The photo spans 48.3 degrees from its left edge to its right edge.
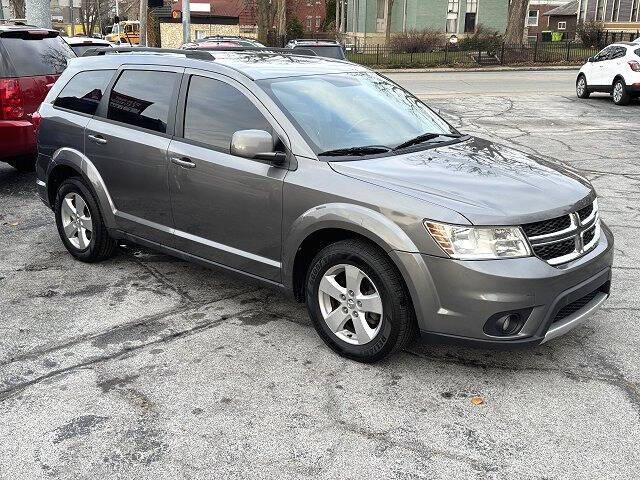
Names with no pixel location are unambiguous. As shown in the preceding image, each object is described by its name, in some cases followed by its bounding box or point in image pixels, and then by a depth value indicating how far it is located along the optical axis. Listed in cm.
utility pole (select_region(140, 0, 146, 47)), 2967
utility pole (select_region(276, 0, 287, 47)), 4581
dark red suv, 821
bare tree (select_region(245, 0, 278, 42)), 4272
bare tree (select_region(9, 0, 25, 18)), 4347
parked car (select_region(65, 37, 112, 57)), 1368
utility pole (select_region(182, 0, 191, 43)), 2716
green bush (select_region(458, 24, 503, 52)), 3878
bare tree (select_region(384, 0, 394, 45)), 4526
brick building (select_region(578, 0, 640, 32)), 5788
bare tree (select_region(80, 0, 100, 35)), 6444
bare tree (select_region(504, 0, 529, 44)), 3928
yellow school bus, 5262
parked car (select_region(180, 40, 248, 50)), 2014
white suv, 1817
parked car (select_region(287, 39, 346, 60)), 1878
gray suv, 379
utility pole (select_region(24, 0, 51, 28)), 1291
